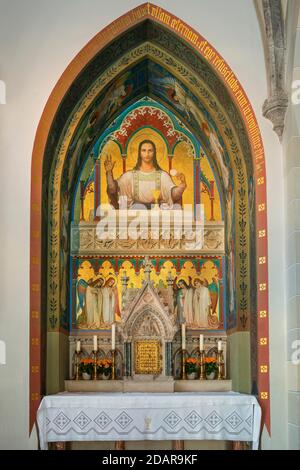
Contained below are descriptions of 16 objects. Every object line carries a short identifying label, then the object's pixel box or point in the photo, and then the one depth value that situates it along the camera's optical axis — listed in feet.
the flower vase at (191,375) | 45.78
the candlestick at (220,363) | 45.80
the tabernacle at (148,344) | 45.29
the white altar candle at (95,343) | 45.73
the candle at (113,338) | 45.75
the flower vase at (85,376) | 45.62
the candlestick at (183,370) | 45.78
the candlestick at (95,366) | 45.62
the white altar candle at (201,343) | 45.80
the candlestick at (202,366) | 45.68
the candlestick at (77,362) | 45.62
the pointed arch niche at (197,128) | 41.24
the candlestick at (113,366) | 45.78
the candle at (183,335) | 45.93
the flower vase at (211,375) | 46.09
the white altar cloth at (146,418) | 39.96
